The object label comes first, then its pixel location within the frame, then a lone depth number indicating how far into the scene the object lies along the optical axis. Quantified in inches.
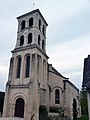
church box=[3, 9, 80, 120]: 1026.9
